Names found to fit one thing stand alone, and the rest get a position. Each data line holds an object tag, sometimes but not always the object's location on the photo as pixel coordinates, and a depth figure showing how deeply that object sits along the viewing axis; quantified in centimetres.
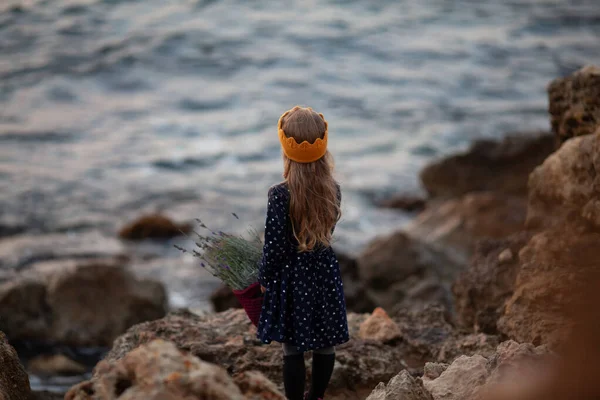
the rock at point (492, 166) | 1280
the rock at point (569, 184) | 478
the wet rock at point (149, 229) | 1288
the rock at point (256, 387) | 283
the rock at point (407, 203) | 1413
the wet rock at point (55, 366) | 820
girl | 386
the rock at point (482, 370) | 320
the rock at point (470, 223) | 1065
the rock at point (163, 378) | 262
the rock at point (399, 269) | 971
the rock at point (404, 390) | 333
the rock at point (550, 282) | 416
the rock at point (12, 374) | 387
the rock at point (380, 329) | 501
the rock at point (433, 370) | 391
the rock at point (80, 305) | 900
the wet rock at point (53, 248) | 1172
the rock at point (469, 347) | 458
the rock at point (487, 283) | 528
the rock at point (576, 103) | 556
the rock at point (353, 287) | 907
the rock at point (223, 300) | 853
